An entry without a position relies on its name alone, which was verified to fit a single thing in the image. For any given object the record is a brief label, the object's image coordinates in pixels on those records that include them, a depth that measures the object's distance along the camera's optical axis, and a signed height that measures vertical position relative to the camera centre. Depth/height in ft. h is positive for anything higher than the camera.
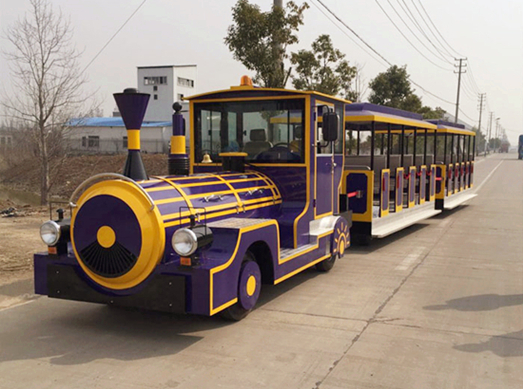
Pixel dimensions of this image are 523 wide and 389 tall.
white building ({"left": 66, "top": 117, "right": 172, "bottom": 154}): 143.33 +6.08
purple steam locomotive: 14.96 -1.85
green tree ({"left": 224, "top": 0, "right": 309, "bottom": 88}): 41.06 +9.83
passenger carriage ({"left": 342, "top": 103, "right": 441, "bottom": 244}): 30.09 -1.48
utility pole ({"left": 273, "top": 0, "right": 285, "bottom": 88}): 40.98 +8.25
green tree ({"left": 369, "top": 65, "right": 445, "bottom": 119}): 87.35 +11.81
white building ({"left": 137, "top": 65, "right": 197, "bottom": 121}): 182.29 +26.16
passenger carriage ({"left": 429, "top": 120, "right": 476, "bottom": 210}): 44.96 -0.81
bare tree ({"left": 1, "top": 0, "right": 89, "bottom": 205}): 47.83 +3.81
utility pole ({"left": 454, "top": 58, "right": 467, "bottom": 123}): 180.24 +32.30
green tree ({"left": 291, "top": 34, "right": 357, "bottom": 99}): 51.57 +9.42
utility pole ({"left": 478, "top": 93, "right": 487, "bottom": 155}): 314.84 +33.39
